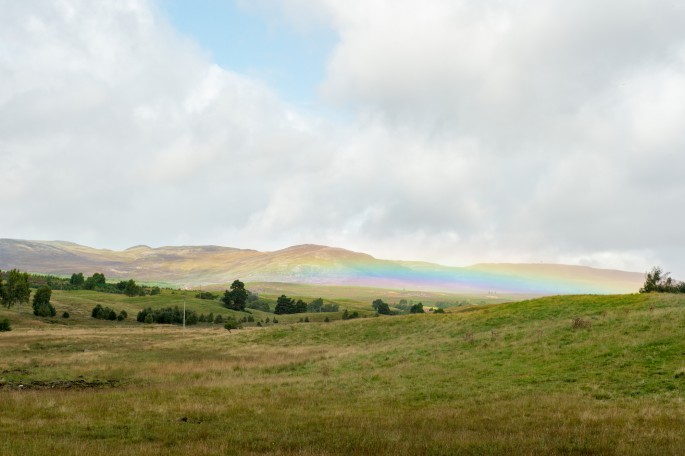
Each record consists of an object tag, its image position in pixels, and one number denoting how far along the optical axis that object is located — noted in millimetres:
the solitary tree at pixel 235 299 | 175250
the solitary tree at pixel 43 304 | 108500
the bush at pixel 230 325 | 81500
